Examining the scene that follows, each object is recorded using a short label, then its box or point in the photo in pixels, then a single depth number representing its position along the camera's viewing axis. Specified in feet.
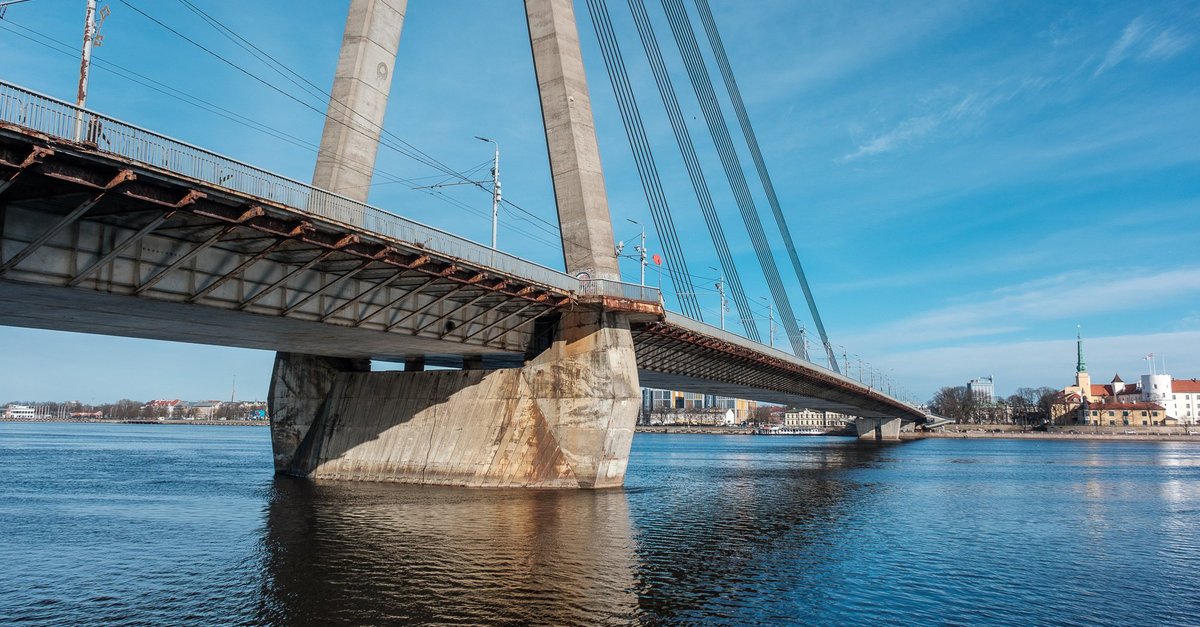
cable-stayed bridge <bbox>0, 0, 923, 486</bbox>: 69.56
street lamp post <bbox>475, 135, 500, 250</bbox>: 134.31
